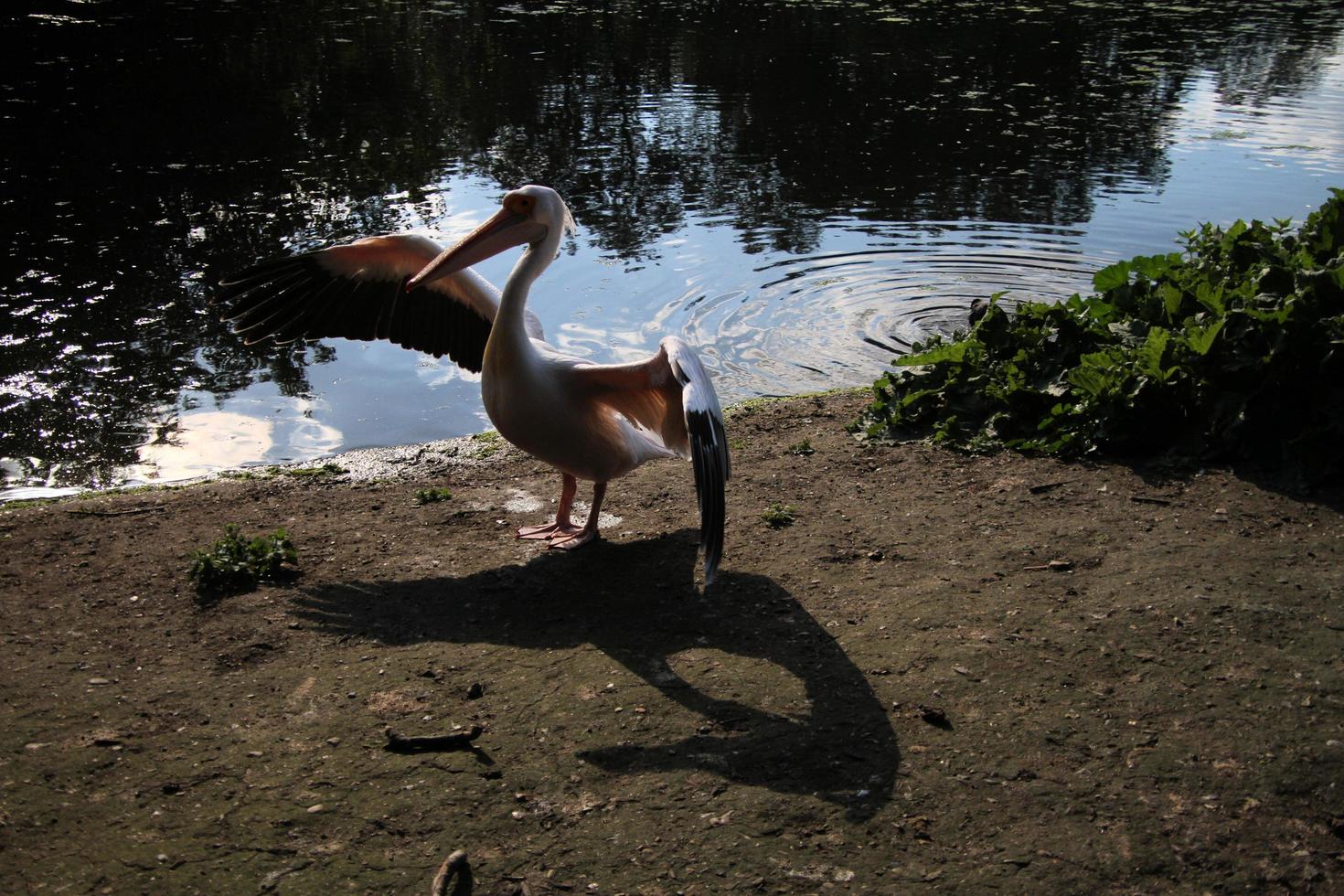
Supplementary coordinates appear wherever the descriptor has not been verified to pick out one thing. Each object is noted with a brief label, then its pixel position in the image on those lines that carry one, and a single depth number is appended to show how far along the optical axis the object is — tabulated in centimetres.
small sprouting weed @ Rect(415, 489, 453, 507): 565
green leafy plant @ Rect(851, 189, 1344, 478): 492
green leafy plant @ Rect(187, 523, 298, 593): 457
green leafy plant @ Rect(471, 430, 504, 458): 653
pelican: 458
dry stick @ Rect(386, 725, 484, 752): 343
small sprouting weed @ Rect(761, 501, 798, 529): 513
